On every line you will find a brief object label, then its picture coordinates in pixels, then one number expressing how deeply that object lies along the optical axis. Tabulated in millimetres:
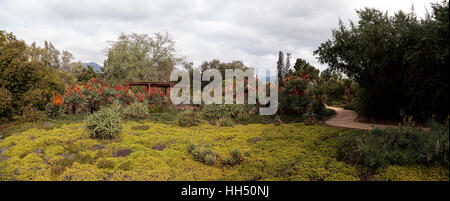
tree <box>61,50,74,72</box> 36688
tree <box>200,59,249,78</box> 34188
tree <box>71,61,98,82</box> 32875
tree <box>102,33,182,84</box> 28141
